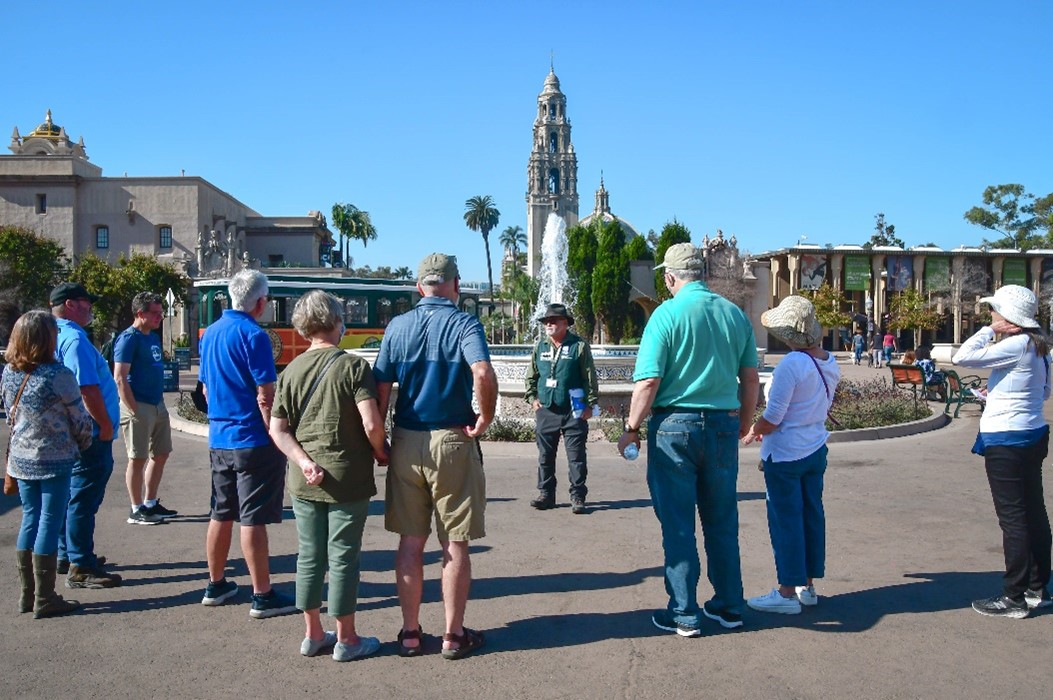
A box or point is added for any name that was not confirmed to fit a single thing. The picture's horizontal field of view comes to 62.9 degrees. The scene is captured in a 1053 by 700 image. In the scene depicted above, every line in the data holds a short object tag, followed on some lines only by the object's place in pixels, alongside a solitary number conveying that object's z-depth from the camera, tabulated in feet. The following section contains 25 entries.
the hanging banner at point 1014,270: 197.67
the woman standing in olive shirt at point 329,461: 14.34
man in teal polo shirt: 15.19
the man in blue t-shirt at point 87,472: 18.67
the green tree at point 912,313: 158.10
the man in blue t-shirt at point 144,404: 23.38
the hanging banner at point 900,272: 192.65
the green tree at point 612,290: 180.45
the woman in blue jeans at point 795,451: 16.53
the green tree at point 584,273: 186.09
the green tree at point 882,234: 304.54
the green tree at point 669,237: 172.45
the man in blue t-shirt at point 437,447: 14.21
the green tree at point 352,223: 289.94
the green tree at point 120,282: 143.33
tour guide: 25.93
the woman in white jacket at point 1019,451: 16.42
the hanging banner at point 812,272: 189.88
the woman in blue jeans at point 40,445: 16.81
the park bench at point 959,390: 52.15
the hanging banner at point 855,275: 192.03
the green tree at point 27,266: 134.21
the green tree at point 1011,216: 261.24
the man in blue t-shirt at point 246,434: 16.51
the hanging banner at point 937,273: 191.60
